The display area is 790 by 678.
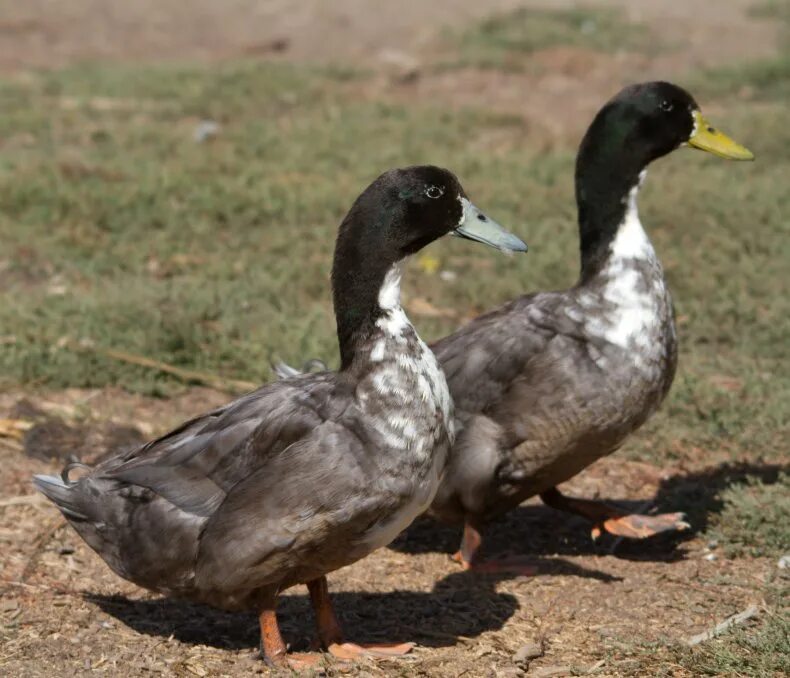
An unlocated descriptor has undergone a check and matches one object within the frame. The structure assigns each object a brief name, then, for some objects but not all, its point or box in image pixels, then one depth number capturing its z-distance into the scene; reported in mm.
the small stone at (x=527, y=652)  8687
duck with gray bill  8187
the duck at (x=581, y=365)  10328
